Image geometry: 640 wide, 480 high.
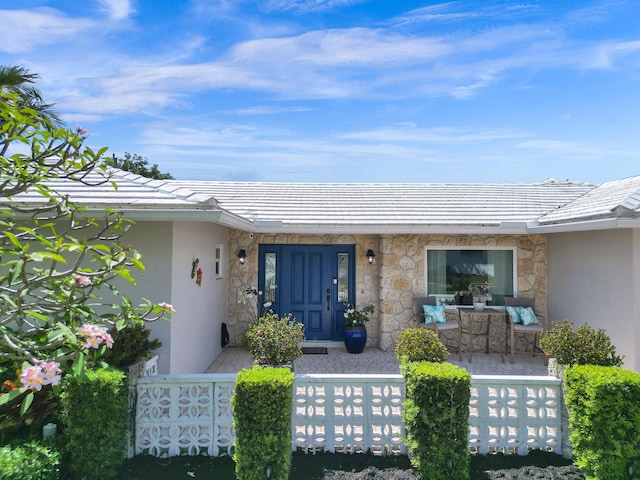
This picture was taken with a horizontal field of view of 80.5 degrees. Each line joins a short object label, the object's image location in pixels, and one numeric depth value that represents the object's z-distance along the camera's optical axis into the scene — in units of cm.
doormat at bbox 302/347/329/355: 943
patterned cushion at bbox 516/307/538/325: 883
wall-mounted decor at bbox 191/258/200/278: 691
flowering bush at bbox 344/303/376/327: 956
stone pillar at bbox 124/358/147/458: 452
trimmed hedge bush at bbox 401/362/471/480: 399
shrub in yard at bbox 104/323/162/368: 460
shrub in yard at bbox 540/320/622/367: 475
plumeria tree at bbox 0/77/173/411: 289
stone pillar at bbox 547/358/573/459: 459
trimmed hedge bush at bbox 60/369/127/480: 398
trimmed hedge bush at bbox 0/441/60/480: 346
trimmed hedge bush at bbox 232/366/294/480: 381
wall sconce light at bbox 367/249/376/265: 1003
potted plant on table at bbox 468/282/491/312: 967
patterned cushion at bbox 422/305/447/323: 899
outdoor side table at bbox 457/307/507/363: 948
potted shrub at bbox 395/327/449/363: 487
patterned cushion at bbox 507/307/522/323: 892
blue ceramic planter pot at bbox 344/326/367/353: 934
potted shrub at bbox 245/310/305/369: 561
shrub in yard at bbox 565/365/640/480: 387
